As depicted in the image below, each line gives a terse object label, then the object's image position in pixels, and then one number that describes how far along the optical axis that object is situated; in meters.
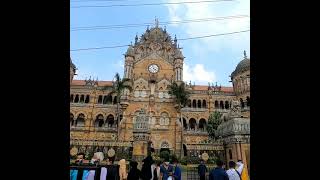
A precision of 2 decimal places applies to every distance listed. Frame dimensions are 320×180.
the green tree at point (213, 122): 36.94
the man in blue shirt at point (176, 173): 7.90
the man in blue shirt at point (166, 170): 7.95
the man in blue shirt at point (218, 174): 6.67
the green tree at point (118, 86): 34.91
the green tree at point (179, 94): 37.84
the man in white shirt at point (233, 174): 6.77
